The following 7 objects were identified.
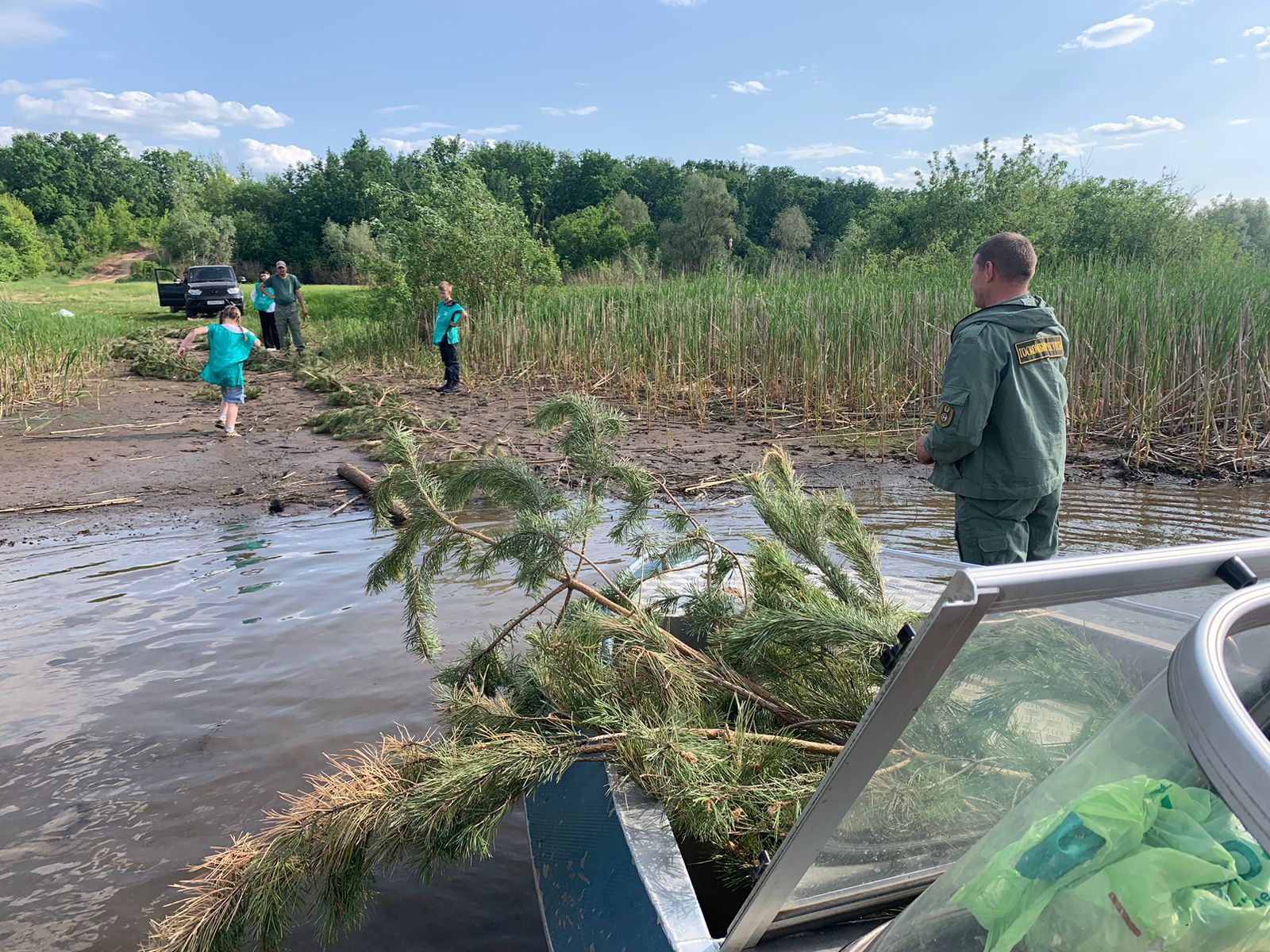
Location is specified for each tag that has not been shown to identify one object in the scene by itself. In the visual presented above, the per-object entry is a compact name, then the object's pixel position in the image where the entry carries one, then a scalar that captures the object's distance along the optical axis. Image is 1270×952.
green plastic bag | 0.80
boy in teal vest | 14.29
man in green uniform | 3.29
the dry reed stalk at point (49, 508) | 7.84
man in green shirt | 17.44
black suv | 28.39
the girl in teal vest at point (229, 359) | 10.80
